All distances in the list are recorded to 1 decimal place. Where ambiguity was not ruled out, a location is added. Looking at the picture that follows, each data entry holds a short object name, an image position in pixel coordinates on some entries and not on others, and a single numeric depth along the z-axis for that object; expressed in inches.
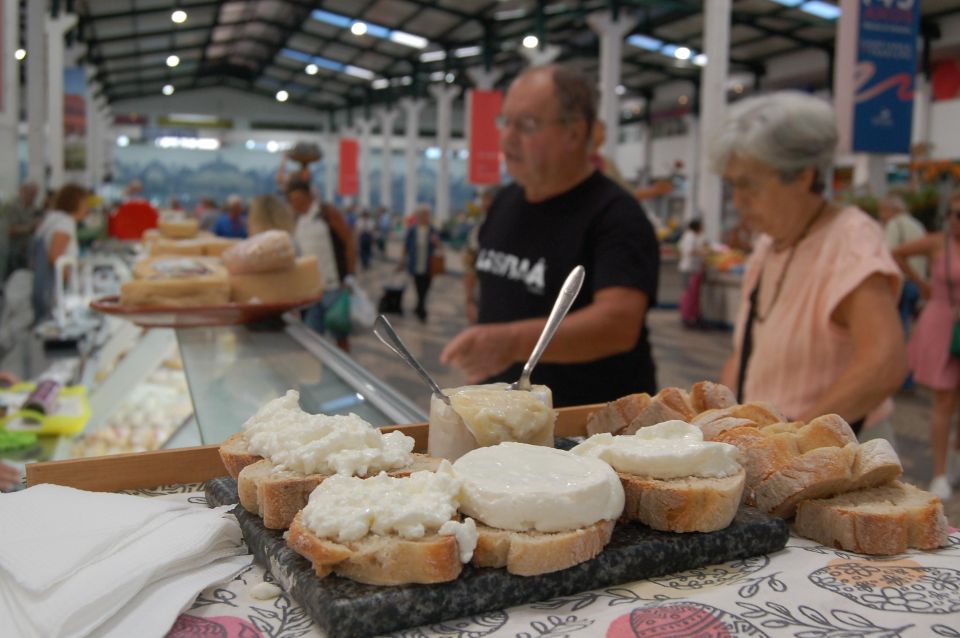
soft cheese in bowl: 41.2
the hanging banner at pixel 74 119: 496.4
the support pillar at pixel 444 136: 944.3
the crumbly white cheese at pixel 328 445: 37.4
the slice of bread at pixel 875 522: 37.9
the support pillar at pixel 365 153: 1305.4
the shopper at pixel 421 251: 518.6
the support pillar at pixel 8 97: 275.6
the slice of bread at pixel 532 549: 32.0
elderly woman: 81.8
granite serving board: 29.7
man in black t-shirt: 99.5
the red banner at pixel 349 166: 1040.8
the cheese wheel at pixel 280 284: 118.0
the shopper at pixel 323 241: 283.6
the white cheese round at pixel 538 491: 33.0
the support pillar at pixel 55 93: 457.1
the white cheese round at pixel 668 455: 38.0
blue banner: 238.7
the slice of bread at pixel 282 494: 36.9
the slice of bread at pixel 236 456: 42.1
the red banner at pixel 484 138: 533.0
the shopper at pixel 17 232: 301.3
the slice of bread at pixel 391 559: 30.7
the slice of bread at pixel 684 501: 36.6
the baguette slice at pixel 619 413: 49.1
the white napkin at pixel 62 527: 31.1
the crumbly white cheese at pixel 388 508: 31.5
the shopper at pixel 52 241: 278.1
